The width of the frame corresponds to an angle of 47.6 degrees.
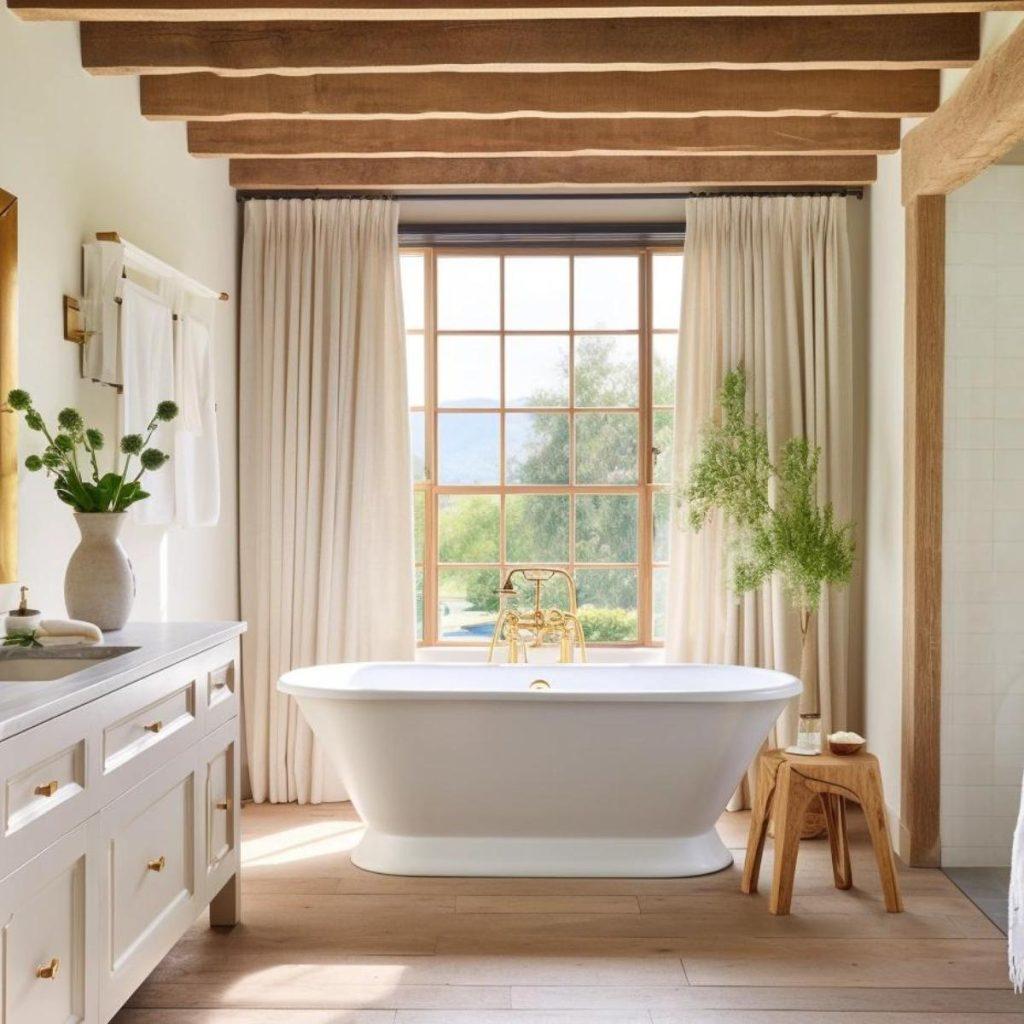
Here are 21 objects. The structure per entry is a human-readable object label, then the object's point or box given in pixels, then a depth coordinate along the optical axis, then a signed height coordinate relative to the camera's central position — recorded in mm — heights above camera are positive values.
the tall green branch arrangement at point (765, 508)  4250 +17
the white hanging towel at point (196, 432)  3709 +256
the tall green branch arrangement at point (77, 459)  2805 +127
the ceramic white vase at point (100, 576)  2896 -168
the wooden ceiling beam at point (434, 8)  2867 +1255
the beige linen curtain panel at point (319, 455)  4684 +225
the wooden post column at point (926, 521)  3906 -26
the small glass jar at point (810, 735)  3711 -711
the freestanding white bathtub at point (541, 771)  3680 -844
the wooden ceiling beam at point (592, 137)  4074 +1322
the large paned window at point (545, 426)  4879 +362
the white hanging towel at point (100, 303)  3223 +574
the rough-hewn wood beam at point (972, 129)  3057 +1128
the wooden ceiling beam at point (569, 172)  4438 +1309
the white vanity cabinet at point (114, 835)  1956 -673
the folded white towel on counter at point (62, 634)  2602 -280
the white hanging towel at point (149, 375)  3289 +399
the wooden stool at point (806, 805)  3492 -917
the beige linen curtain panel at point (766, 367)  4605 +580
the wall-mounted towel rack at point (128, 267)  3158 +721
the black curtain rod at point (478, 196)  4691 +1299
